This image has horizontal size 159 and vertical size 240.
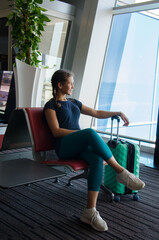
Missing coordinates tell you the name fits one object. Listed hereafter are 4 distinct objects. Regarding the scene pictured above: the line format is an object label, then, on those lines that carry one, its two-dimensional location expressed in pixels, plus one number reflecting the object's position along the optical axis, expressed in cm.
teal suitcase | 285
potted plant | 429
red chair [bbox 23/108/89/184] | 240
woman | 229
